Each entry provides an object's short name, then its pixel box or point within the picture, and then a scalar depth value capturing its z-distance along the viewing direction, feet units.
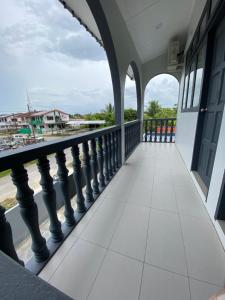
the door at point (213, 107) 5.08
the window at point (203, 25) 6.48
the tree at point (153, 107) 42.37
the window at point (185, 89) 10.79
